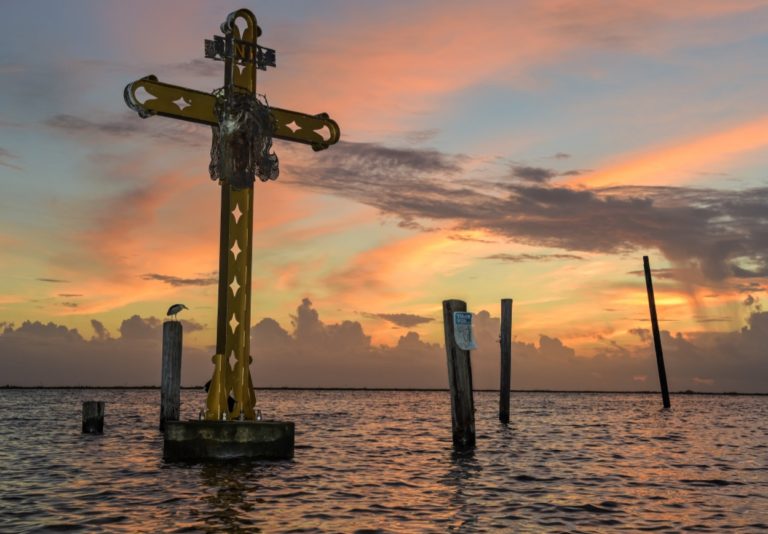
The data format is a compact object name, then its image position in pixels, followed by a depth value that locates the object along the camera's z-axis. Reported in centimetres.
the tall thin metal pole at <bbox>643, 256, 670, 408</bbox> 3903
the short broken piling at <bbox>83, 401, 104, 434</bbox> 2656
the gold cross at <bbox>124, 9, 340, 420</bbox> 1516
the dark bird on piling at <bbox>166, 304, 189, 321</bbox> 2100
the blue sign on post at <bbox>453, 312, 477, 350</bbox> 1738
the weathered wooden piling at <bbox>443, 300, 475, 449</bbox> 1748
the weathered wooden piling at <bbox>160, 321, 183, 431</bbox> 2298
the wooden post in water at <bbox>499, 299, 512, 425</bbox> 2723
